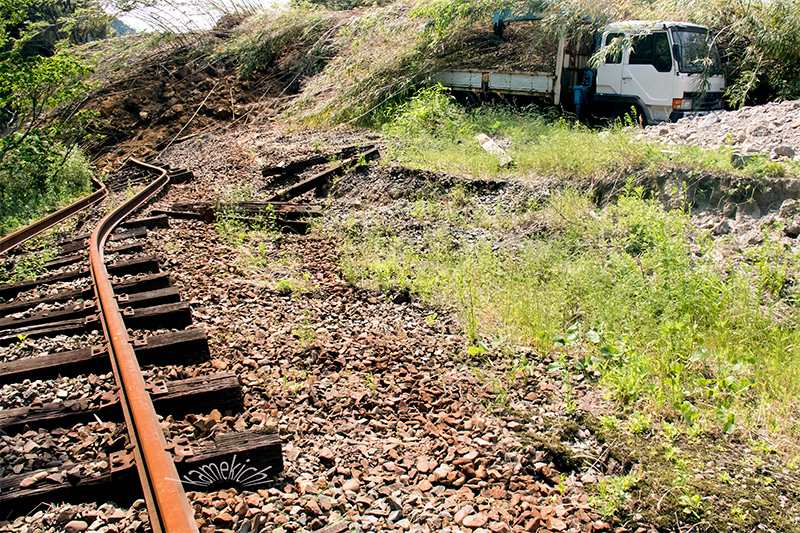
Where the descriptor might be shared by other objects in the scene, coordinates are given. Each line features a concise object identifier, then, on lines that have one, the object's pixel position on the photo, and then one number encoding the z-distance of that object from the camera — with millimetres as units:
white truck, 12273
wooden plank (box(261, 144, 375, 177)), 11375
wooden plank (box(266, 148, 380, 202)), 9953
